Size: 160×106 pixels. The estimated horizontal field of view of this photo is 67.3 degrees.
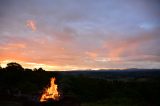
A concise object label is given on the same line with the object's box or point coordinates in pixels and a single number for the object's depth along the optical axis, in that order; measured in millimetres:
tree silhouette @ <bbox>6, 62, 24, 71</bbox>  17928
